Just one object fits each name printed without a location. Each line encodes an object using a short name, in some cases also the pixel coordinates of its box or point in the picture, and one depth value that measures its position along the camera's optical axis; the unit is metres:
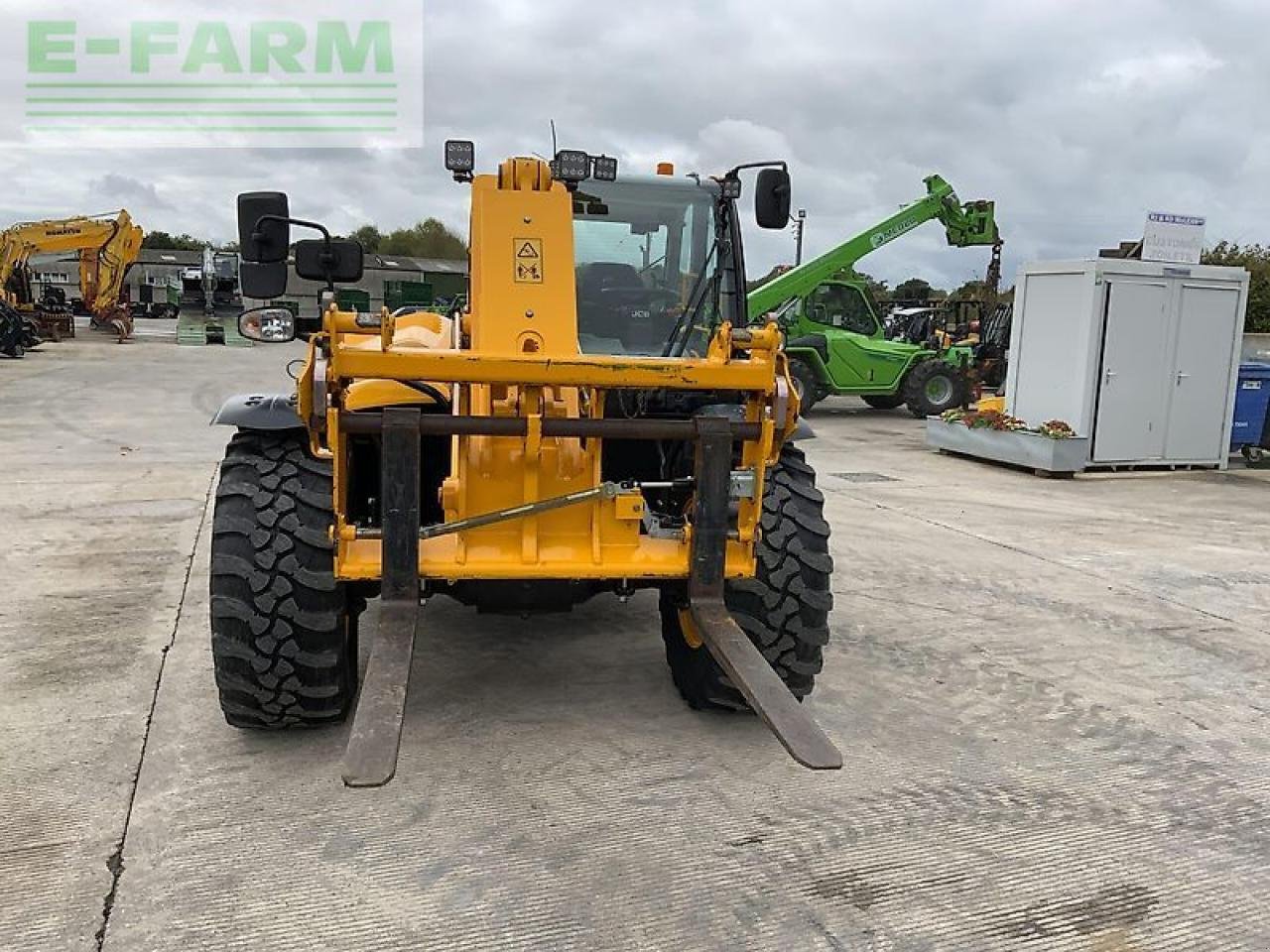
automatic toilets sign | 11.06
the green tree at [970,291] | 35.76
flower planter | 10.66
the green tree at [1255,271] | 21.83
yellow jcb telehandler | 3.21
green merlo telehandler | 15.05
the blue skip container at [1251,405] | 11.93
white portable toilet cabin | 10.84
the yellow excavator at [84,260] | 26.05
